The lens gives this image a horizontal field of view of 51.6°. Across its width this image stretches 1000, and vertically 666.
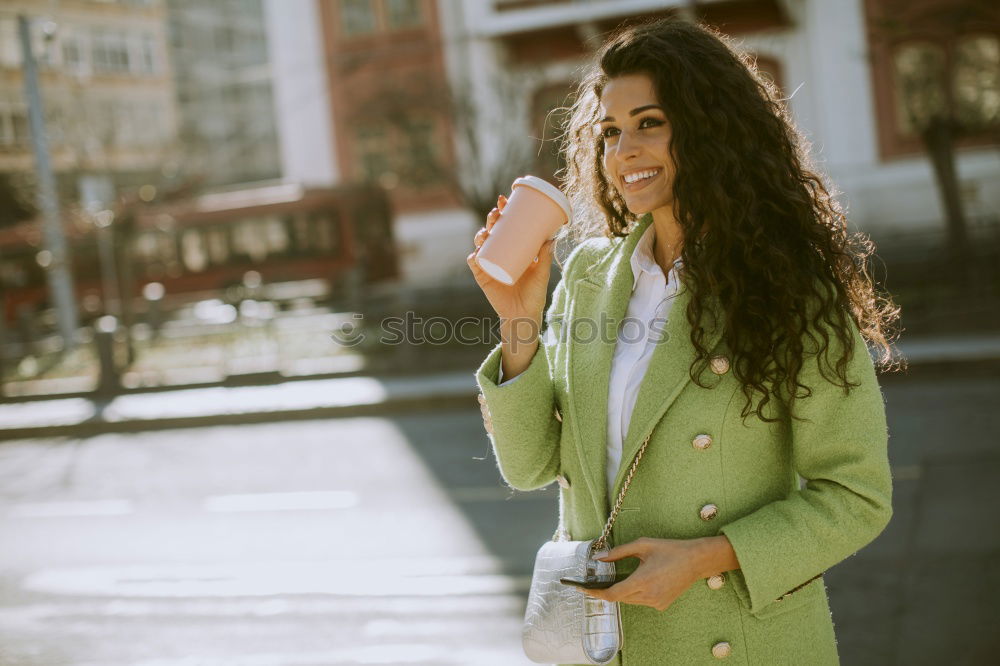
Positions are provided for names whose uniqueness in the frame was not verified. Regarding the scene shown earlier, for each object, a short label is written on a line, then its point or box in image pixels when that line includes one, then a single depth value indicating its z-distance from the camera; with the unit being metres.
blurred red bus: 25.36
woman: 1.78
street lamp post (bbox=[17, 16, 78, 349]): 17.08
